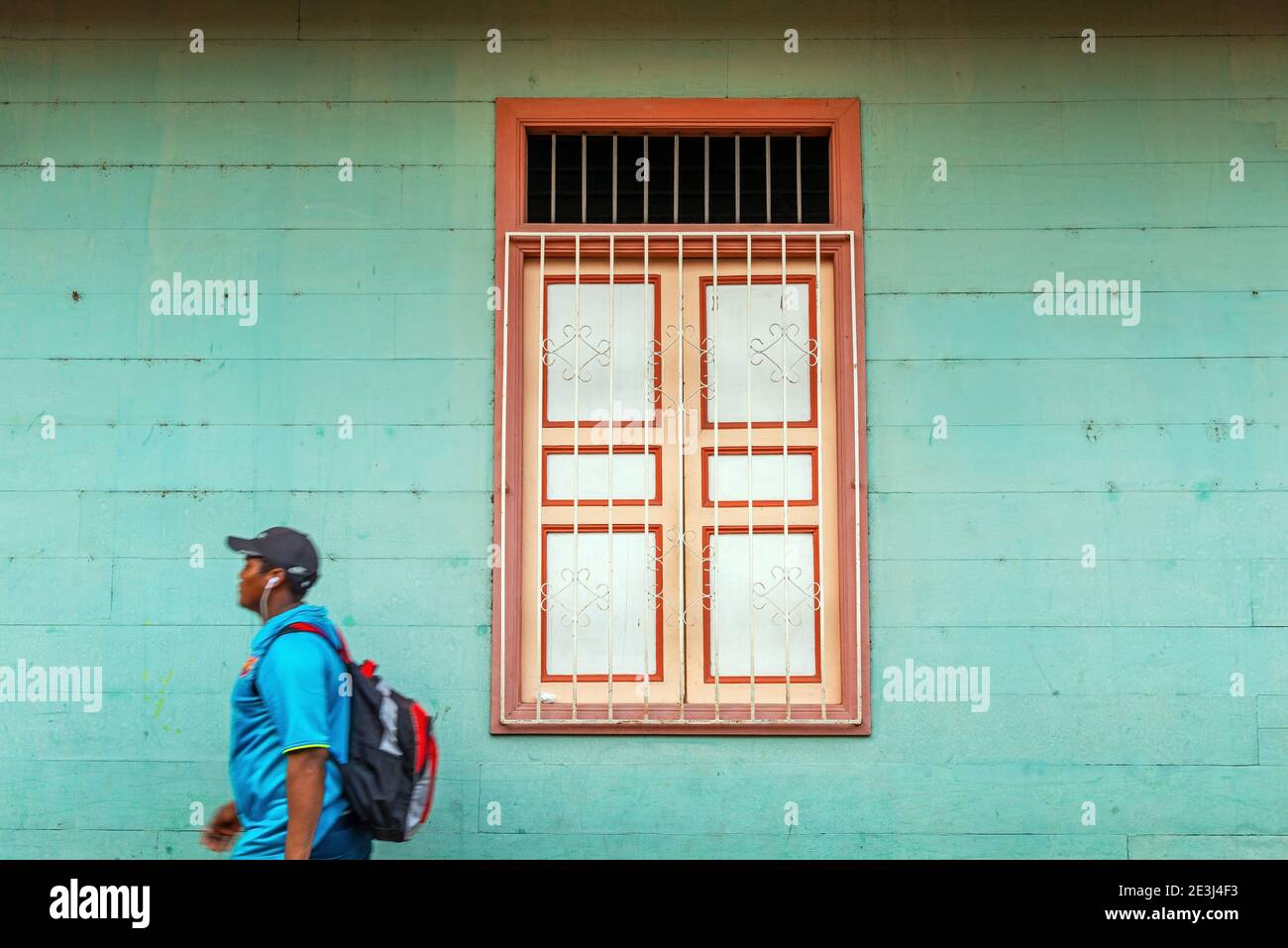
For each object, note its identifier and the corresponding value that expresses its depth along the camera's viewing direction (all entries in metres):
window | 4.93
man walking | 3.42
